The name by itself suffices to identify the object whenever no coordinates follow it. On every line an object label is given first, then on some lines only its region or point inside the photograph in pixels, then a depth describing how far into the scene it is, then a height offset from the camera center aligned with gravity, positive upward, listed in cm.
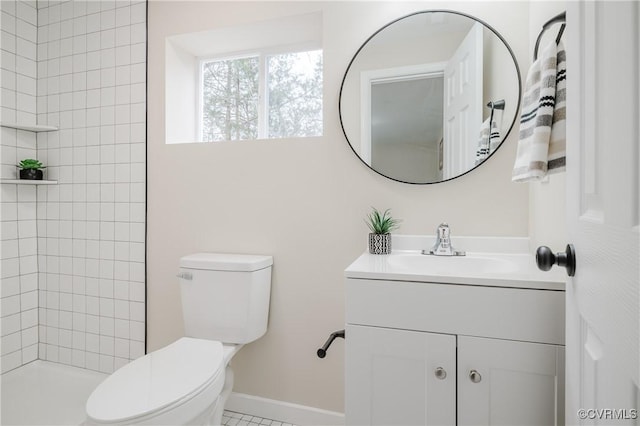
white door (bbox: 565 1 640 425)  43 +1
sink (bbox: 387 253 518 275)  131 -19
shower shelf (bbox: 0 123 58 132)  196 +49
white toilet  108 -56
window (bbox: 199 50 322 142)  188 +66
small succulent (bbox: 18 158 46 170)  199 +27
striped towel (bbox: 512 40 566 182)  91 +26
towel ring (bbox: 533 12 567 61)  88 +50
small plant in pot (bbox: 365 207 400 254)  143 -8
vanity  92 -38
